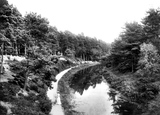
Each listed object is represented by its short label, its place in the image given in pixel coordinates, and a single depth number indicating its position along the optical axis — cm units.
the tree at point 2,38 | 1310
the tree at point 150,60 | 1888
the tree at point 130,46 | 2705
